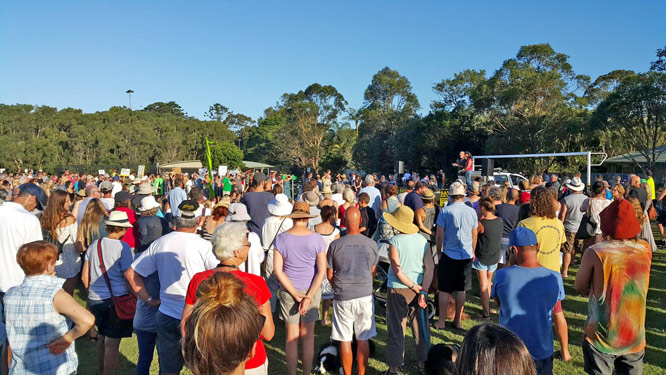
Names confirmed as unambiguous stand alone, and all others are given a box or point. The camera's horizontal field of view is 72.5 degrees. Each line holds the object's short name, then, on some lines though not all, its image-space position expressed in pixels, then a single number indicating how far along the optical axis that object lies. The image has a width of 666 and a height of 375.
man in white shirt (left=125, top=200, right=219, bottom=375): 3.52
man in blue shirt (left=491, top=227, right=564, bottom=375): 3.19
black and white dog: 4.55
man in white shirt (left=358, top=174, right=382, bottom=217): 8.87
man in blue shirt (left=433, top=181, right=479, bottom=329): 5.42
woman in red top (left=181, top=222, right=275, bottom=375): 2.72
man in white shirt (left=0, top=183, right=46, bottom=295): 4.24
